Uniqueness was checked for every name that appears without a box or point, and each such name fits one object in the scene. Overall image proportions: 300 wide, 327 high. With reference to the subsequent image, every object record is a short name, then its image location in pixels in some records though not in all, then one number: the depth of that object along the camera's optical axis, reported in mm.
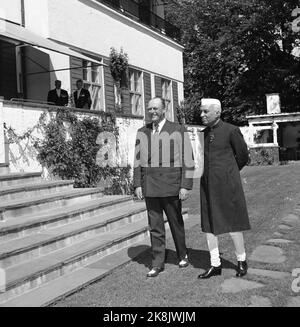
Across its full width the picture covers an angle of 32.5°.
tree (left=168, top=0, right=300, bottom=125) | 31953
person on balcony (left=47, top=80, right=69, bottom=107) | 11445
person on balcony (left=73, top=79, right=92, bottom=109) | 12359
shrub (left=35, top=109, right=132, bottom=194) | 9477
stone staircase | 5195
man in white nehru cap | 5523
